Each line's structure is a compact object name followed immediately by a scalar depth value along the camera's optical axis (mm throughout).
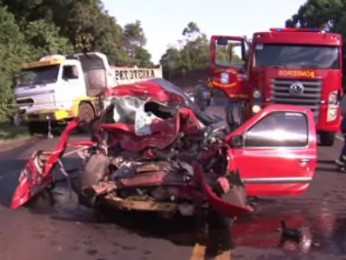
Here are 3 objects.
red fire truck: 15195
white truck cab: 22844
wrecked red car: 7824
